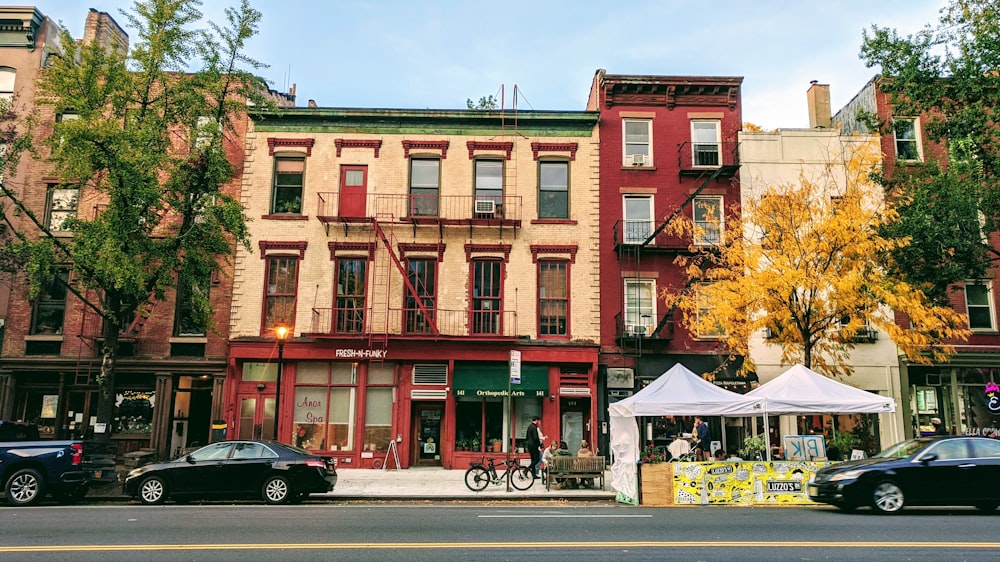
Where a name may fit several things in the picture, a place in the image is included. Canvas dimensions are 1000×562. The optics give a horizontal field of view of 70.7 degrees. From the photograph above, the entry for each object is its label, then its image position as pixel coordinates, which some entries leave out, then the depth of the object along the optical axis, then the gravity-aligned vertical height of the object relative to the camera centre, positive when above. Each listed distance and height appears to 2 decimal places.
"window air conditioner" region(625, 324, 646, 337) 23.72 +2.67
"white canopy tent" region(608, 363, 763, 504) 15.72 +0.09
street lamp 19.16 +1.85
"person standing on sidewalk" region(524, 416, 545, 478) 18.86 -0.89
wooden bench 17.58 -1.44
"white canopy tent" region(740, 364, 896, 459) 15.71 +0.33
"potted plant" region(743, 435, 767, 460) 18.00 -0.91
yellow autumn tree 18.95 +3.52
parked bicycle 17.45 -1.70
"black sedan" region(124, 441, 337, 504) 14.95 -1.51
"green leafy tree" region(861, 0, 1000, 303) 18.80 +7.38
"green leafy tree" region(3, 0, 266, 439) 17.33 +6.14
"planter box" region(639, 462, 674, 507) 14.95 -1.54
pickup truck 14.68 -1.43
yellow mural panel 14.77 -1.48
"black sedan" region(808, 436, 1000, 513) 12.73 -1.17
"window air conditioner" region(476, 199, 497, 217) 24.08 +6.76
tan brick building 23.09 +4.22
